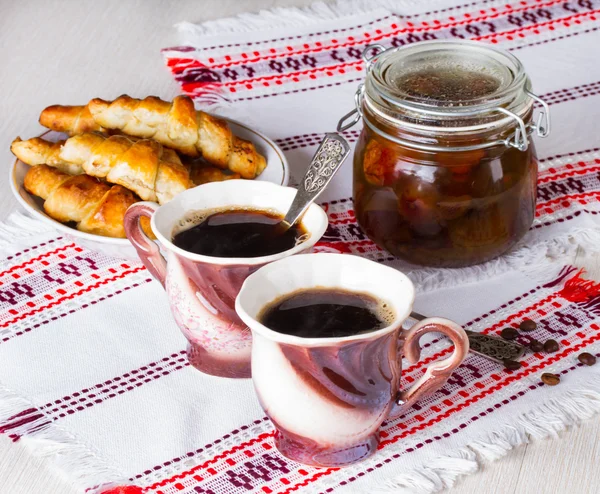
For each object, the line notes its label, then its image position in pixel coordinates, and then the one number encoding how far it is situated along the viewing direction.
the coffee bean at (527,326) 0.96
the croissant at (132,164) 1.01
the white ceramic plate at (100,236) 0.99
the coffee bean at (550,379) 0.92
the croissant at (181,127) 1.05
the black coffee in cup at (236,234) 0.90
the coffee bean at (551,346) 0.94
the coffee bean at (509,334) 0.96
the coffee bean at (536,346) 0.95
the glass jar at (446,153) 0.95
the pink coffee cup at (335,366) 0.83
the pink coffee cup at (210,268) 0.88
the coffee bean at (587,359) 0.93
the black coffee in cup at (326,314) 0.84
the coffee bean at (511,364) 0.93
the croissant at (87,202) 1.00
